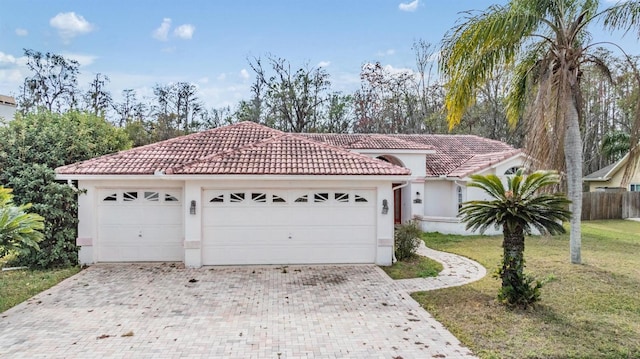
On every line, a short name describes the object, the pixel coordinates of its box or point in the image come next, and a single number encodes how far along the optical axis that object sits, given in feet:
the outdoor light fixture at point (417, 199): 68.18
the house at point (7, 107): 72.02
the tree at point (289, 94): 125.29
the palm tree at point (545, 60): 34.06
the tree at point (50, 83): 110.11
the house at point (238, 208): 38.32
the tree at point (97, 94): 118.11
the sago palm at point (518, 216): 25.80
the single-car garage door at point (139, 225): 40.06
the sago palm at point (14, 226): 25.54
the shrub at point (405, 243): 42.24
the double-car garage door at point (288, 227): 39.04
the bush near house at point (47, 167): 38.55
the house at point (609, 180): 88.02
